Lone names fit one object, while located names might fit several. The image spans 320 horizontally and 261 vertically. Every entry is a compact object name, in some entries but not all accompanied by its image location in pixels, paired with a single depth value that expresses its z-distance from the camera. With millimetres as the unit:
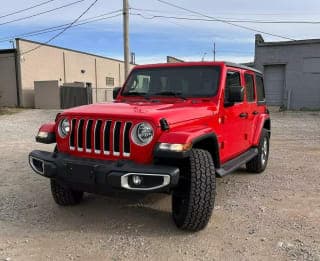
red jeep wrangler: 3705
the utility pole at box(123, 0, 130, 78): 17219
